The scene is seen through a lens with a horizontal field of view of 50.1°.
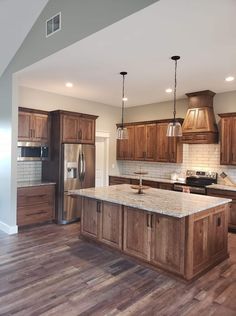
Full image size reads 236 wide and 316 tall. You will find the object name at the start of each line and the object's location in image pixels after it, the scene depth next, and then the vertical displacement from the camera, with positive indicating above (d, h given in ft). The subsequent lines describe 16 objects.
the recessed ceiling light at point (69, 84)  17.42 +4.80
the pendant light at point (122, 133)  13.99 +1.13
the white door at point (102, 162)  24.99 -0.89
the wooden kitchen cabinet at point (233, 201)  16.81 -3.05
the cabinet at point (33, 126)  17.58 +1.91
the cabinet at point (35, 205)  16.93 -3.68
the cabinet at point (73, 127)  18.43 +1.97
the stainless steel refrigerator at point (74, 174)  18.48 -1.60
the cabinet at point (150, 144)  20.95 +0.85
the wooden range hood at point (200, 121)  18.88 +2.59
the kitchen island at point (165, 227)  10.27 -3.39
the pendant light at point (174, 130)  11.57 +1.11
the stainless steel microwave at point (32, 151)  17.81 +0.07
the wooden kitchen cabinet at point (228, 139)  17.74 +1.15
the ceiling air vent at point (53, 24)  12.16 +6.34
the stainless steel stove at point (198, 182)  18.30 -2.04
